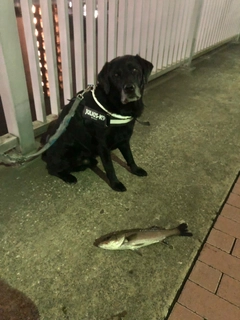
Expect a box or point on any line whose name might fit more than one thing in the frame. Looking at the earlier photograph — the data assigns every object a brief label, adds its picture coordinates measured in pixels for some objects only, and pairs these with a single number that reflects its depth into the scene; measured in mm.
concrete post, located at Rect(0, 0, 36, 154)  1950
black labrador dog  1895
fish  1667
